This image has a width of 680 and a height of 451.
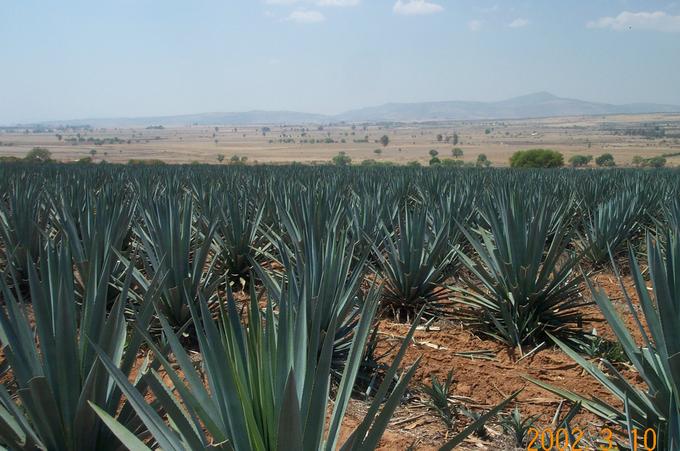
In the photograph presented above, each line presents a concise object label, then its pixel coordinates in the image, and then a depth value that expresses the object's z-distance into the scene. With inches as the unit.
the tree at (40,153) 1679.1
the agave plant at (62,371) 65.5
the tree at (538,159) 1780.3
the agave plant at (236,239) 206.4
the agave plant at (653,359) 82.0
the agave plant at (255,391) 55.6
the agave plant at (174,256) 144.8
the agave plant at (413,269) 174.2
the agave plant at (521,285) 152.1
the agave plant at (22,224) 194.7
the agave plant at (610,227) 252.8
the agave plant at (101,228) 143.3
